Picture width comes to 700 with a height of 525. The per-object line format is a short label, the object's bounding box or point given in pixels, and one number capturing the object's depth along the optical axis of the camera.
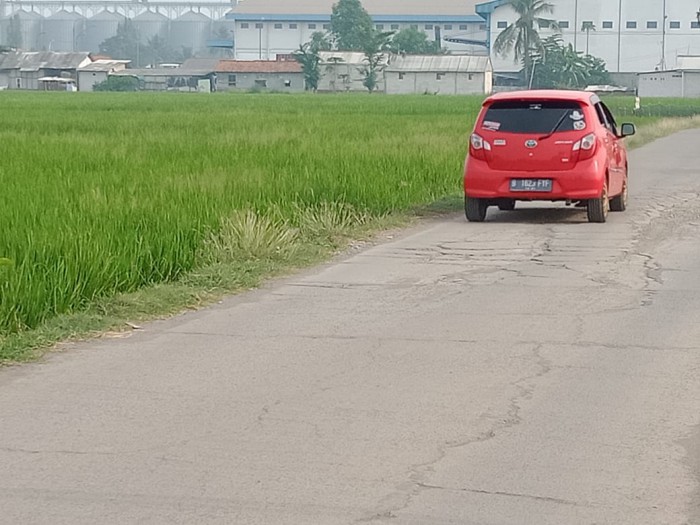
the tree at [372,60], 120.50
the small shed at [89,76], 135.62
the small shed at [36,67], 138.25
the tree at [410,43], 135.12
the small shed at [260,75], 125.31
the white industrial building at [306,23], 151.25
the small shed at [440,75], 119.56
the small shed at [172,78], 133.62
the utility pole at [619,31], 125.69
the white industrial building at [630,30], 124.69
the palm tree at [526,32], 117.31
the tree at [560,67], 114.50
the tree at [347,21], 136.88
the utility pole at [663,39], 125.69
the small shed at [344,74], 121.88
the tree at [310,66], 119.56
